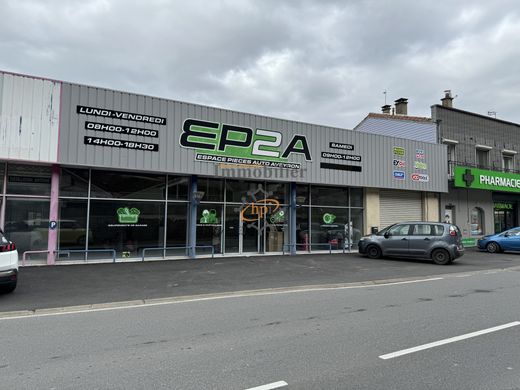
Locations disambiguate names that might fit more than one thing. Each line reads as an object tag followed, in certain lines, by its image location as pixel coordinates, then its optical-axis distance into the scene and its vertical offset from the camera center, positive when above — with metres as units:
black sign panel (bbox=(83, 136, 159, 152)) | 13.16 +2.59
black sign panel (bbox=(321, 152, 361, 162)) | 17.89 +3.03
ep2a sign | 14.99 +3.07
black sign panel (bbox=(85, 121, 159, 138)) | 13.22 +3.08
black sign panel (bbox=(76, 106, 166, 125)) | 13.14 +3.57
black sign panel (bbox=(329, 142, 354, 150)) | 18.06 +3.51
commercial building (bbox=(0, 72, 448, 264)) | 12.80 +1.76
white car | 8.02 -0.88
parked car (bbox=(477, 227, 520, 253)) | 19.95 -0.81
